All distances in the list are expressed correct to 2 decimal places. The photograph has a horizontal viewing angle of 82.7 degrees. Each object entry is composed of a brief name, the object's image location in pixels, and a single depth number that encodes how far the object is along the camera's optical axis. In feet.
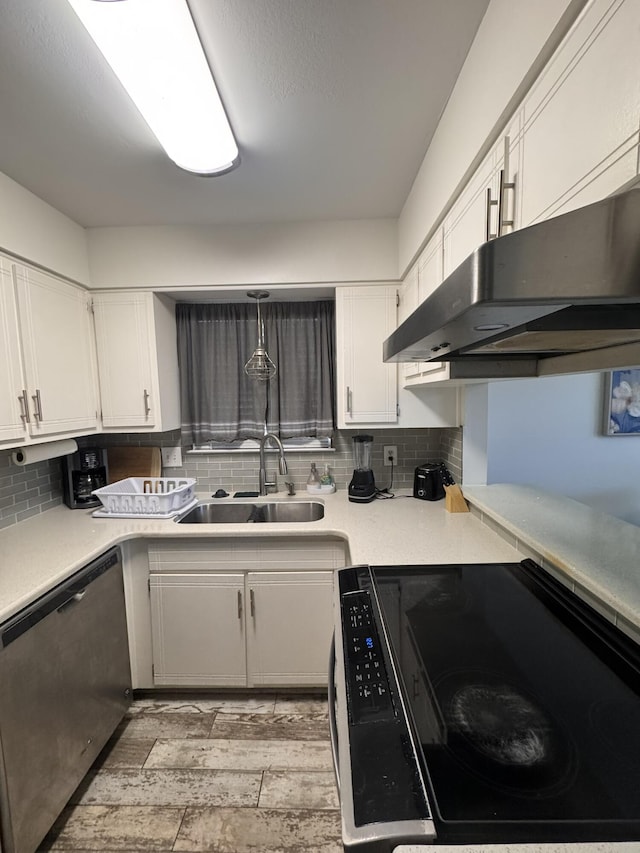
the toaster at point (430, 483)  6.86
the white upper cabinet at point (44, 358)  5.05
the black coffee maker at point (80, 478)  6.91
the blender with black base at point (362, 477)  6.91
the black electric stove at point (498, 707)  1.80
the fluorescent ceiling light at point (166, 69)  2.72
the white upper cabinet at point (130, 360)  6.73
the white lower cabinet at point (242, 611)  5.90
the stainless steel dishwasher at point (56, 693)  3.70
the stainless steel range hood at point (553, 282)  1.45
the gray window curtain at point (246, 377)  7.77
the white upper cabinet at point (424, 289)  4.60
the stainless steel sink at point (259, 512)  7.25
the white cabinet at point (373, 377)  6.59
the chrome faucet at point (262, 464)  7.48
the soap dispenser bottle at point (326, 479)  7.67
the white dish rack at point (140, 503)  6.40
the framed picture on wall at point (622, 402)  7.56
